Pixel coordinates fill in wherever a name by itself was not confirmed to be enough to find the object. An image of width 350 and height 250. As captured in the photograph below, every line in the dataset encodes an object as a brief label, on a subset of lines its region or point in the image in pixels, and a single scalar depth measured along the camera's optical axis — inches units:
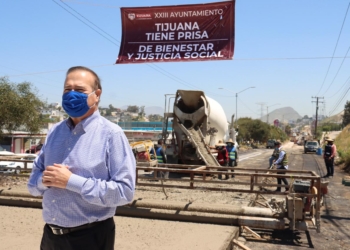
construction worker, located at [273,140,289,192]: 450.3
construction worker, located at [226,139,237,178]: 594.9
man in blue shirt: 83.7
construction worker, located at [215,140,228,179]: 565.6
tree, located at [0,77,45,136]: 556.7
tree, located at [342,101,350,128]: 3870.6
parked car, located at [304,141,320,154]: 1706.9
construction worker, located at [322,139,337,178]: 576.1
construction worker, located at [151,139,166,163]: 503.8
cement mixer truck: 583.2
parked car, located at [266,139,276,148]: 2480.4
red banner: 393.7
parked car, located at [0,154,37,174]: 536.4
